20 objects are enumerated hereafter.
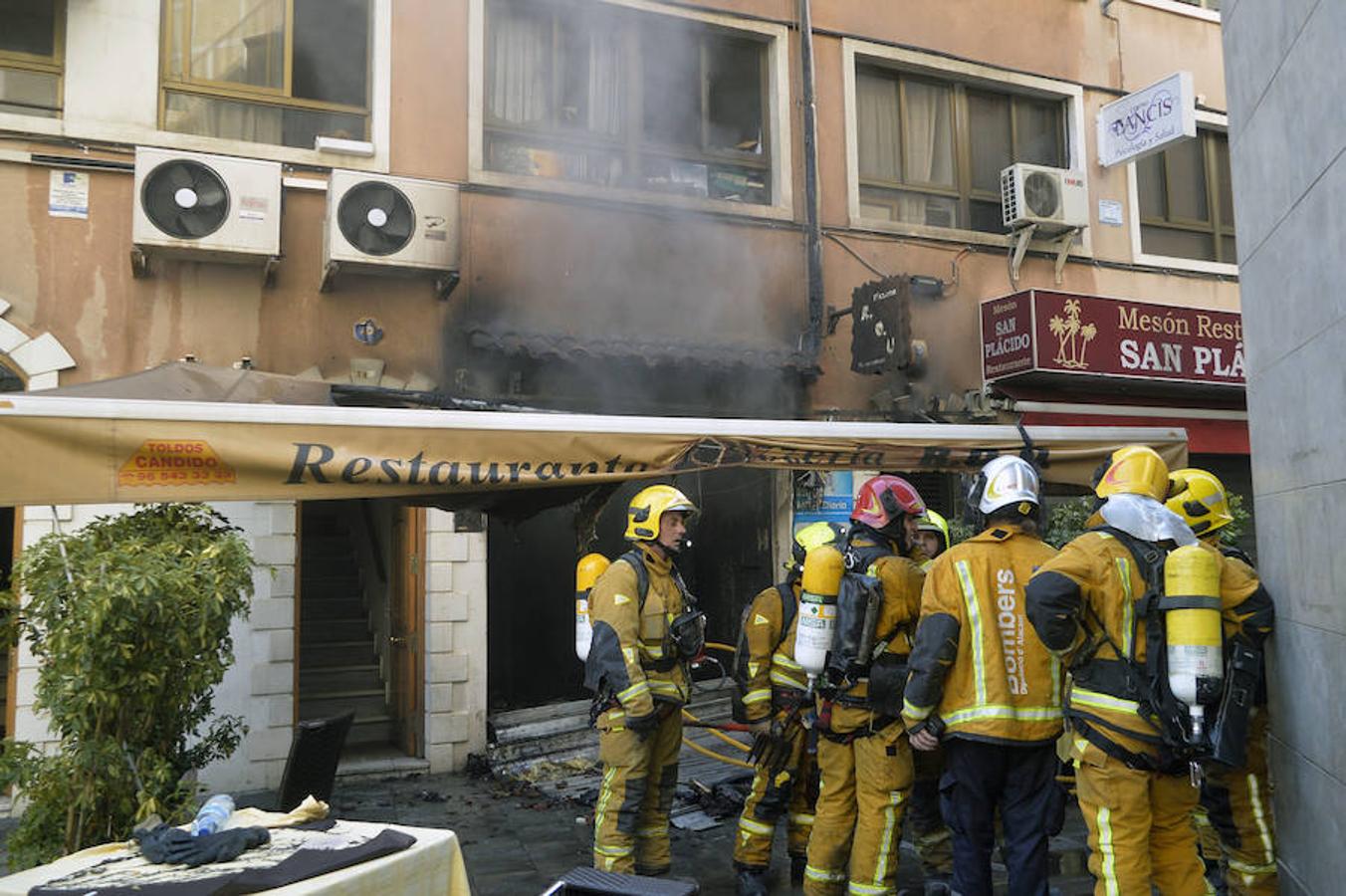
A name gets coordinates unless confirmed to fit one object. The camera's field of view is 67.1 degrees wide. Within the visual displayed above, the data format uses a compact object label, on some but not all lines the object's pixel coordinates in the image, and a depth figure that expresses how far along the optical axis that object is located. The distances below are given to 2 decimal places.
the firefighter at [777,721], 5.46
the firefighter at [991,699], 4.37
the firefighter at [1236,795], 4.68
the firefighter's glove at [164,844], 2.96
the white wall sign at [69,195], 7.55
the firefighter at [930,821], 5.47
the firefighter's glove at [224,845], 2.93
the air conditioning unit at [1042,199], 10.66
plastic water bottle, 3.12
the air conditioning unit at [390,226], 7.95
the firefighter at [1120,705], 3.84
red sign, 10.05
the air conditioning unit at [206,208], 7.51
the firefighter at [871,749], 4.82
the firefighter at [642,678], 5.18
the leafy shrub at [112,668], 4.01
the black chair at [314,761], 5.29
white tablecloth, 2.83
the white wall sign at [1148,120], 10.15
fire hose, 6.79
